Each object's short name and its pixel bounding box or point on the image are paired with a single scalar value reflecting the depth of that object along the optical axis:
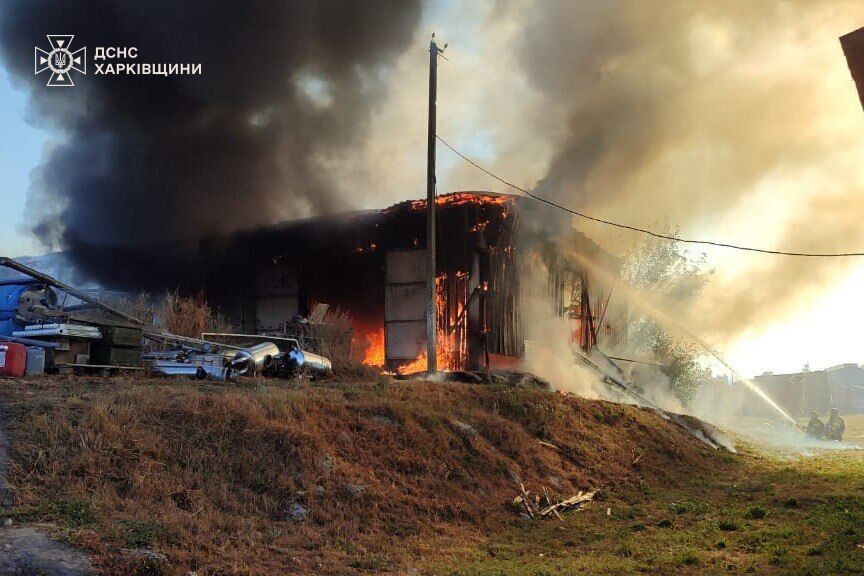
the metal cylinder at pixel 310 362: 15.73
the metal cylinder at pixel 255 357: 14.22
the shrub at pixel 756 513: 10.38
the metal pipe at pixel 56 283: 11.46
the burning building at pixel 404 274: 21.53
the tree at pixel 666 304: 36.59
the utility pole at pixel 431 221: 17.48
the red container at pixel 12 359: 10.84
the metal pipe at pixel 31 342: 11.67
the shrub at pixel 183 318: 16.89
